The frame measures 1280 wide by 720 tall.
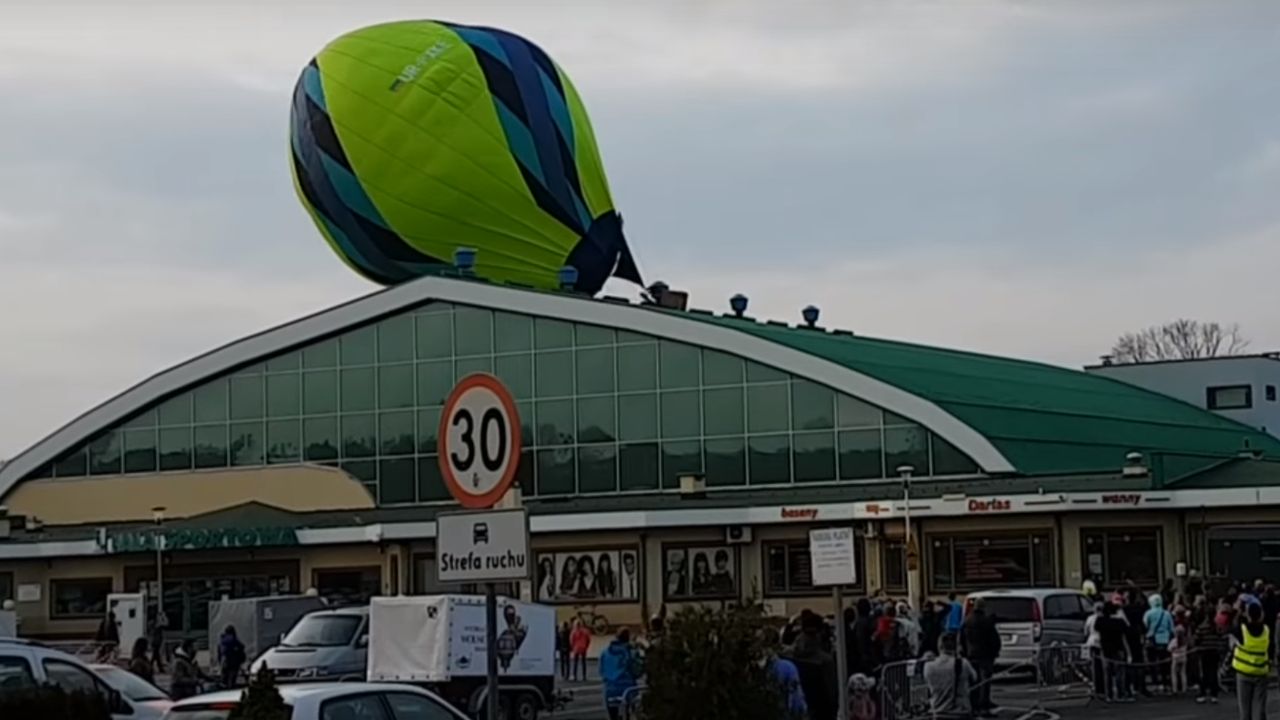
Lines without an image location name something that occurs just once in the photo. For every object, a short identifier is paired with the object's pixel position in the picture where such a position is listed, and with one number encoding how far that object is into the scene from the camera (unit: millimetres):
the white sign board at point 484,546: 12312
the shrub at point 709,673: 15594
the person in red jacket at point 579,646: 49562
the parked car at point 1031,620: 38719
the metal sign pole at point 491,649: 12289
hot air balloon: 65938
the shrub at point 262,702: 14070
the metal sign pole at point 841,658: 19312
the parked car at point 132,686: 24691
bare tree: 129000
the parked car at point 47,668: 20969
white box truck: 31328
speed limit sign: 12070
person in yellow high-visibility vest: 24609
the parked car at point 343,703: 16094
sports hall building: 52406
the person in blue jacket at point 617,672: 29562
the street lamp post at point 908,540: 51531
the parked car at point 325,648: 33531
